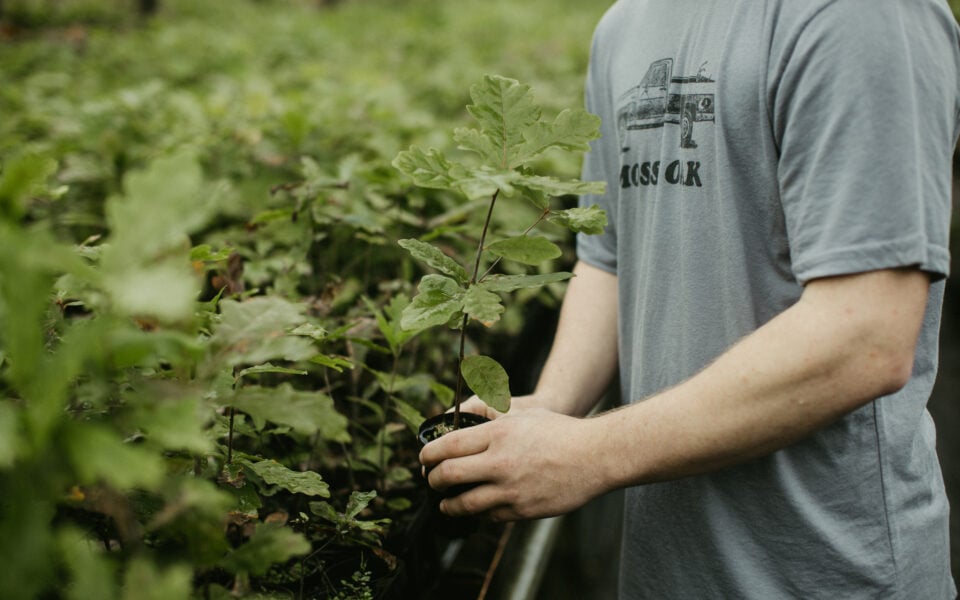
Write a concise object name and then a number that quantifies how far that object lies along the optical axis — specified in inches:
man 32.9
